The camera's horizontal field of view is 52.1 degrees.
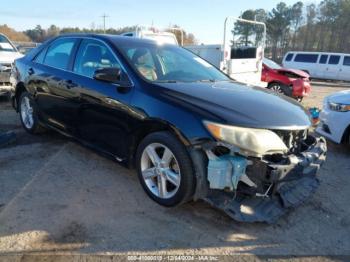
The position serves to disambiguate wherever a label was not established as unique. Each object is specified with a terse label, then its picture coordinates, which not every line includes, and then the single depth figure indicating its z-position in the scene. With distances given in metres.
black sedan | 3.07
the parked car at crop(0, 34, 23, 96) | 9.11
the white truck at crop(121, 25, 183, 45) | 10.79
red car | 11.29
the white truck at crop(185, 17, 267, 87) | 9.45
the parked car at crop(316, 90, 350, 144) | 5.36
